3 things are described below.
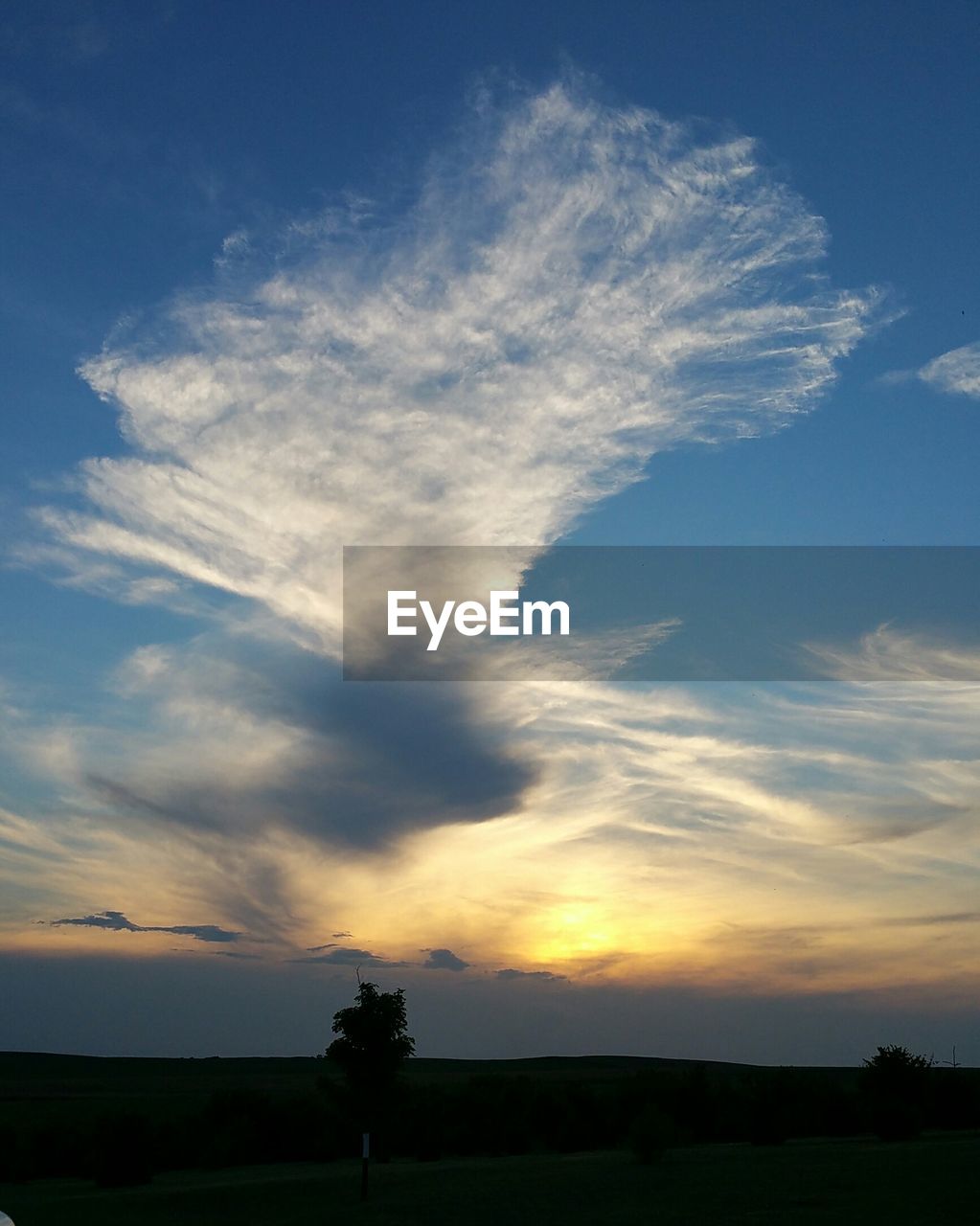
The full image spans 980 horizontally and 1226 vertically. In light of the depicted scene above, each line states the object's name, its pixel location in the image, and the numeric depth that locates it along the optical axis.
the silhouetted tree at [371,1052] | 36.34
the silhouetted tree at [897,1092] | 48.38
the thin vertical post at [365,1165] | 33.50
